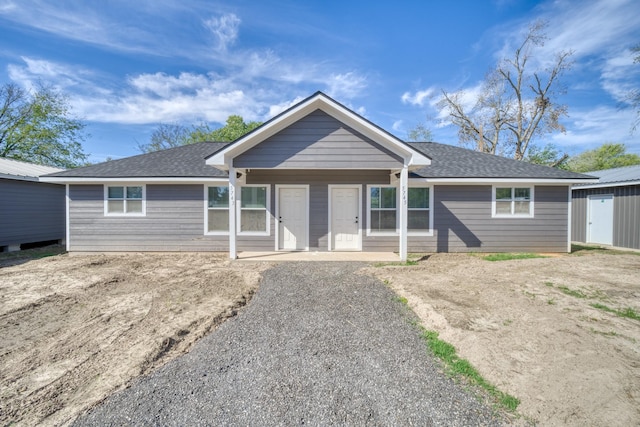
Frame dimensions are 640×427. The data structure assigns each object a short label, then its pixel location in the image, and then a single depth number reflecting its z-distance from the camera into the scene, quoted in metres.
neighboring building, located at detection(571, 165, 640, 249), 11.18
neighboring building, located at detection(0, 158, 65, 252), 10.22
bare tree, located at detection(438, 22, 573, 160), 21.28
